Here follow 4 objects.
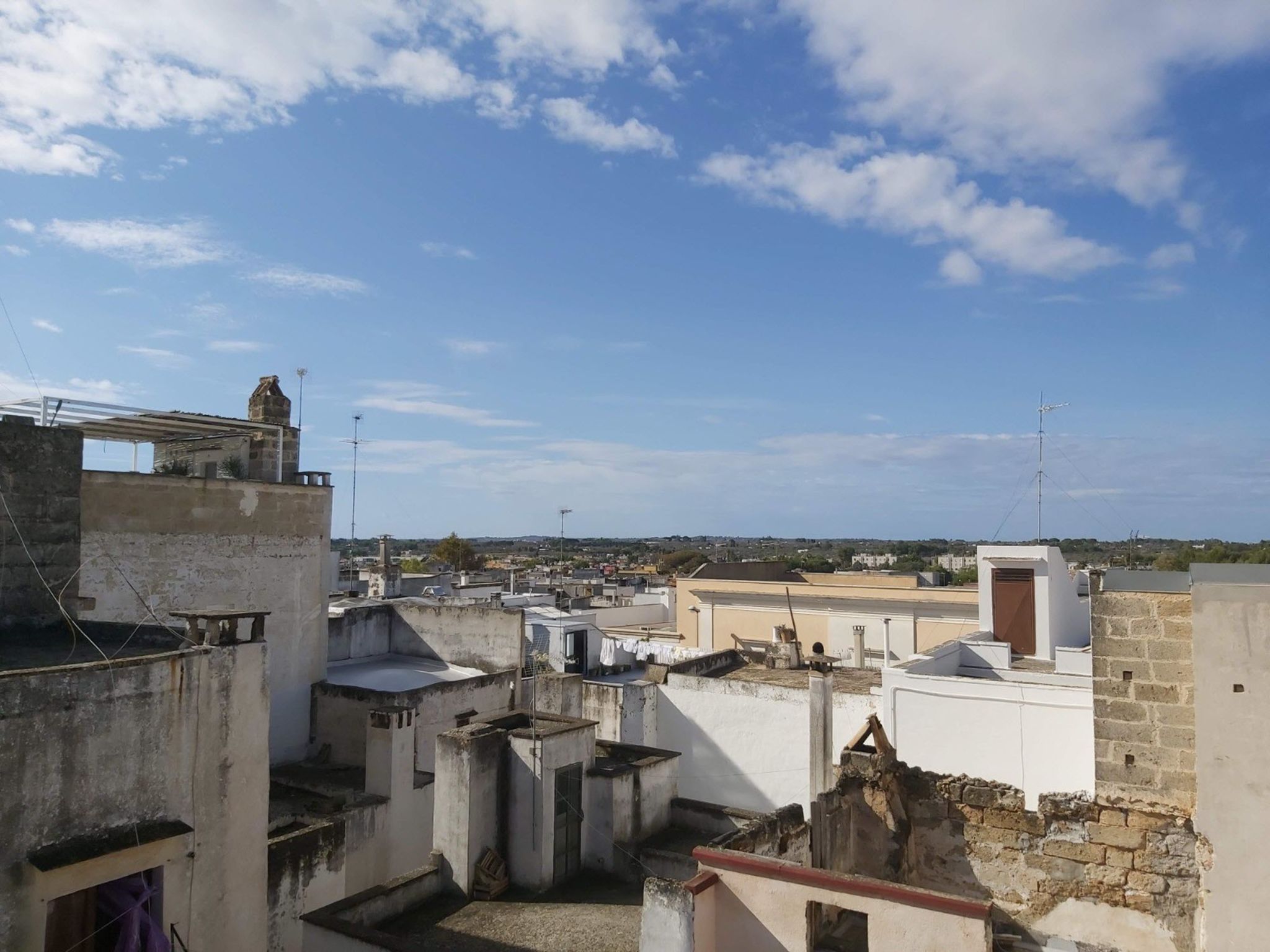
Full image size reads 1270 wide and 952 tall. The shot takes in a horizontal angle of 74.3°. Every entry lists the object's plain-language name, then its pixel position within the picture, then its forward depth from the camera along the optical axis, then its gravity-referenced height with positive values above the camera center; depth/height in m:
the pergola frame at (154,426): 13.82 +1.73
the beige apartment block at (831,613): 27.03 -3.00
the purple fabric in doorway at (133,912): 6.74 -3.19
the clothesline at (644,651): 25.59 -3.90
